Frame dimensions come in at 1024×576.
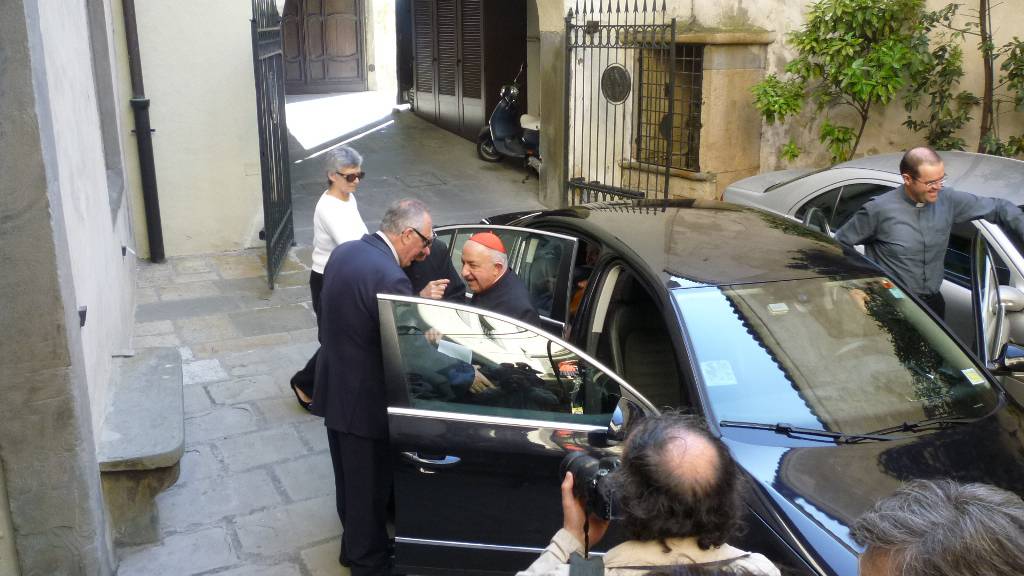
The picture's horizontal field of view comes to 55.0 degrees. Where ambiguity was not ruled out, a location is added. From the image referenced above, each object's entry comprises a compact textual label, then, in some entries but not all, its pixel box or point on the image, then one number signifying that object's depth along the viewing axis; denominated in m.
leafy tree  9.35
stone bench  4.26
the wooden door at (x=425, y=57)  16.41
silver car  4.80
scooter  12.64
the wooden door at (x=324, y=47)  21.39
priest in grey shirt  5.16
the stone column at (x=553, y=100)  10.70
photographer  2.05
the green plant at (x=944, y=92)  9.34
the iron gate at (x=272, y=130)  8.05
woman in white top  5.81
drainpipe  8.62
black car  3.40
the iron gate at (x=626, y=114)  10.63
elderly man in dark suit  3.88
